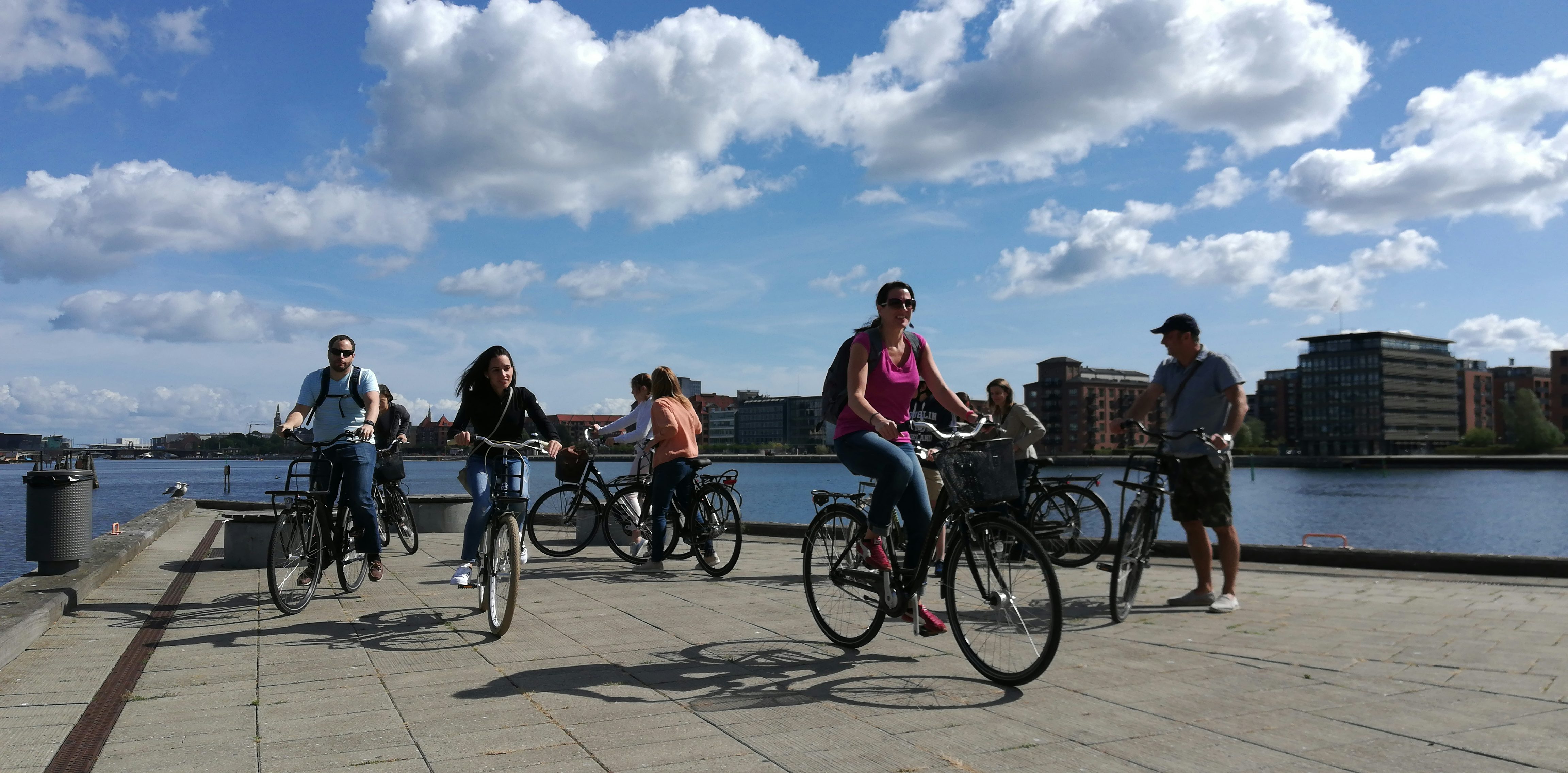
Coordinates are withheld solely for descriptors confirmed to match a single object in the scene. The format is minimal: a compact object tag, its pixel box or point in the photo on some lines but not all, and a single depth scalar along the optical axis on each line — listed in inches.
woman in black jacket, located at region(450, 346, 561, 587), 276.2
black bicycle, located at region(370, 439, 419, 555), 443.2
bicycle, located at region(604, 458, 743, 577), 349.1
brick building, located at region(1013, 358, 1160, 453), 6870.1
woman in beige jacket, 366.3
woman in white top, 384.5
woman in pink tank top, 201.6
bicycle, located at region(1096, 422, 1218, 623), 253.0
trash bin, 305.7
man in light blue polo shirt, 289.1
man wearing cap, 266.5
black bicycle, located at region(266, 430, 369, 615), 262.5
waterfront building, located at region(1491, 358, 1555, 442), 6815.9
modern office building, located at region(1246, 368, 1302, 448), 6505.9
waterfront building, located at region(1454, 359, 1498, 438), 6181.1
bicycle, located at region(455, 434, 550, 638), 230.1
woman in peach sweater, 349.4
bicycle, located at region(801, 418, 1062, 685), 170.7
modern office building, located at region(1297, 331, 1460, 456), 5472.4
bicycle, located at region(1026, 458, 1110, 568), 373.4
